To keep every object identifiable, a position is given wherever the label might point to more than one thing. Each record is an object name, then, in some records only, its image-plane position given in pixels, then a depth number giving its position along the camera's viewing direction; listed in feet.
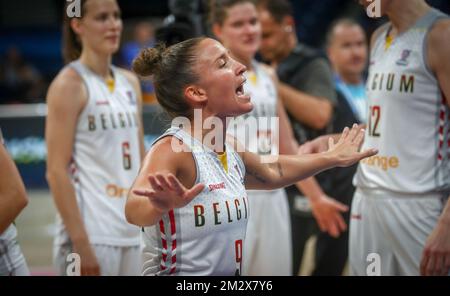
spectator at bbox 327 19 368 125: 39.15
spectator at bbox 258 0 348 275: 34.35
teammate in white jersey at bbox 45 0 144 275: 24.95
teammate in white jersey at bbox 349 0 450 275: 21.90
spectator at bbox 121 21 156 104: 76.54
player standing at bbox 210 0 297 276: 30.25
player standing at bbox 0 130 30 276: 19.20
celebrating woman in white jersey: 18.03
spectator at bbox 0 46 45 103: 75.31
